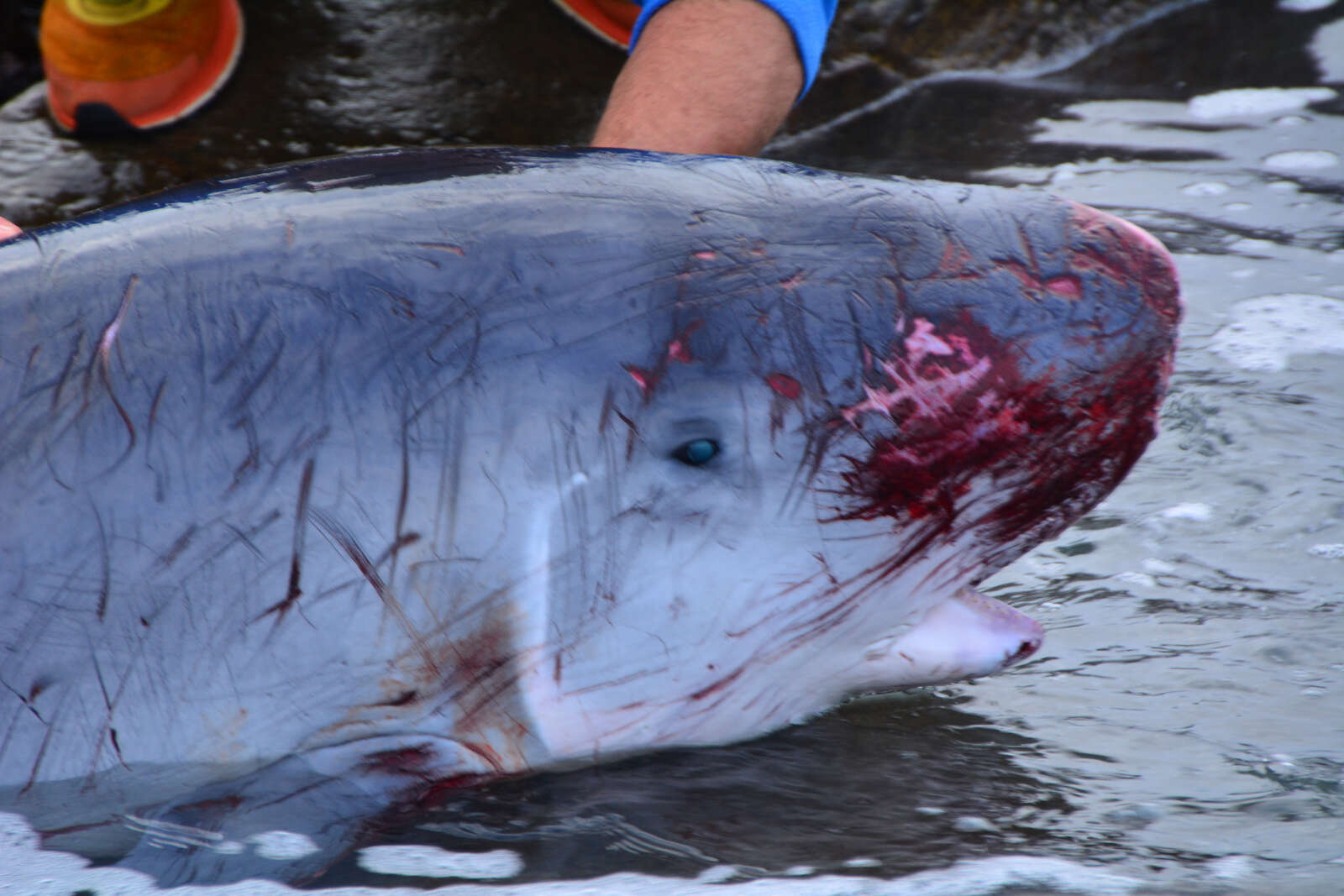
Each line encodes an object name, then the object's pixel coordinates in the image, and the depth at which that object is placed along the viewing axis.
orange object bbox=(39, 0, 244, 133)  8.12
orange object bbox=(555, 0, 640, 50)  9.18
